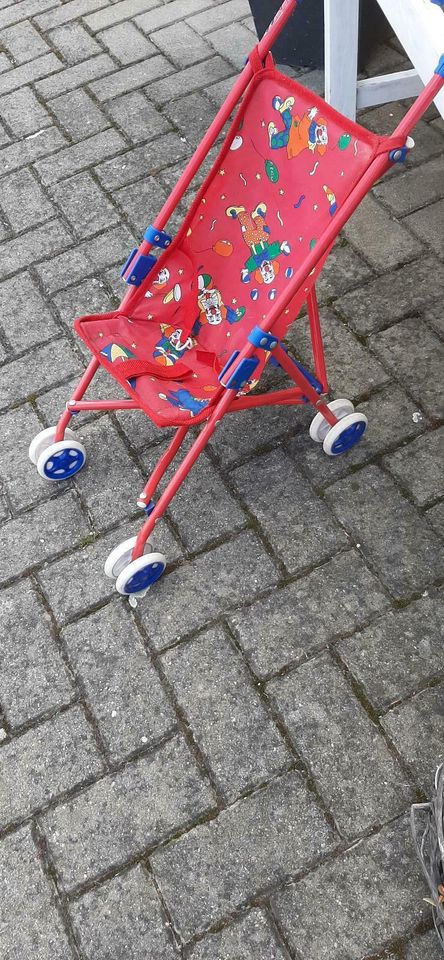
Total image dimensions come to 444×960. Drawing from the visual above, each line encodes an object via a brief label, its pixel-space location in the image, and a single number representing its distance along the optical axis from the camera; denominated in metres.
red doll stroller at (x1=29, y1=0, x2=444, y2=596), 2.14
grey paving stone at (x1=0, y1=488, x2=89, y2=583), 2.55
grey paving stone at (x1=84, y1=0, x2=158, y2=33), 4.30
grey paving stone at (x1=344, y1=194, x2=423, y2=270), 3.11
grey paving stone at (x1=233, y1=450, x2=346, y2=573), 2.45
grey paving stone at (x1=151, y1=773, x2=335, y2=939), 1.94
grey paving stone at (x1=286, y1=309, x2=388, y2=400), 2.79
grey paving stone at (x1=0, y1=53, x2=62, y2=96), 4.13
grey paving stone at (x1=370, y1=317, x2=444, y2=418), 2.73
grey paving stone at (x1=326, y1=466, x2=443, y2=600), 2.37
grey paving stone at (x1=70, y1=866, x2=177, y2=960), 1.91
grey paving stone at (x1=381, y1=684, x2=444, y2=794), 2.06
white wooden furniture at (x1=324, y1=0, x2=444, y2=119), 2.04
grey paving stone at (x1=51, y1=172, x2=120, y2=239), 3.43
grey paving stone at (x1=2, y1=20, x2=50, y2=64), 4.26
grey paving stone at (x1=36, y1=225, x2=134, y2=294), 3.28
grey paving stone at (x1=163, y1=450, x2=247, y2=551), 2.53
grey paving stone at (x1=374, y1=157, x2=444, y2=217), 3.27
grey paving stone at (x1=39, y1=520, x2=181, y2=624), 2.44
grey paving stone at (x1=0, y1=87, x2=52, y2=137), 3.91
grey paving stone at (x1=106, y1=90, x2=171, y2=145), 3.73
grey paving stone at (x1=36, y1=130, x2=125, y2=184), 3.67
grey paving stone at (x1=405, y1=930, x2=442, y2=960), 1.82
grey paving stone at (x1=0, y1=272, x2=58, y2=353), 3.11
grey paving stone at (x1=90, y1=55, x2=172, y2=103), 3.95
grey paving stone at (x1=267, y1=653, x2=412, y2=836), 2.02
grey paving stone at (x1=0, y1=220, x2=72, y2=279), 3.37
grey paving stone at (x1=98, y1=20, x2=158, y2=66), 4.10
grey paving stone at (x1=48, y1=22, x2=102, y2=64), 4.18
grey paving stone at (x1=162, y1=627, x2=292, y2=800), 2.10
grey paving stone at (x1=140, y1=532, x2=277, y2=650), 2.36
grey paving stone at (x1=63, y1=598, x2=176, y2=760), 2.19
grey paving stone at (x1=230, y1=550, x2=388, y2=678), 2.27
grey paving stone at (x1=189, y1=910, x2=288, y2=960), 1.87
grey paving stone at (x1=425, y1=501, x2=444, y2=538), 2.45
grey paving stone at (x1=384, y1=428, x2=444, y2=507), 2.53
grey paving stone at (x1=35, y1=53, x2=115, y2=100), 4.04
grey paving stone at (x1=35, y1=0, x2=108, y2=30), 4.39
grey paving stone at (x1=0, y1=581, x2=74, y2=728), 2.28
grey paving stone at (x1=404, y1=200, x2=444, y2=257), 3.12
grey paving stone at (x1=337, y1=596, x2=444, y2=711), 2.18
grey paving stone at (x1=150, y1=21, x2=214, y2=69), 4.01
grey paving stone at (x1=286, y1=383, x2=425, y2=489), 2.62
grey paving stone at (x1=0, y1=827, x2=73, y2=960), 1.93
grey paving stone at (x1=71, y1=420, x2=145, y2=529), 2.61
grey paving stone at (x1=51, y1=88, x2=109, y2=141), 3.82
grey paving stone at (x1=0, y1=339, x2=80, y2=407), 2.96
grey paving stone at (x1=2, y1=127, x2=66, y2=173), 3.77
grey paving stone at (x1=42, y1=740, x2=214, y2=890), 2.03
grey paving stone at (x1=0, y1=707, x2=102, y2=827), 2.13
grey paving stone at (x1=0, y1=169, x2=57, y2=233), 3.52
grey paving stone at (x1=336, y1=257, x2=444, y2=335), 2.95
